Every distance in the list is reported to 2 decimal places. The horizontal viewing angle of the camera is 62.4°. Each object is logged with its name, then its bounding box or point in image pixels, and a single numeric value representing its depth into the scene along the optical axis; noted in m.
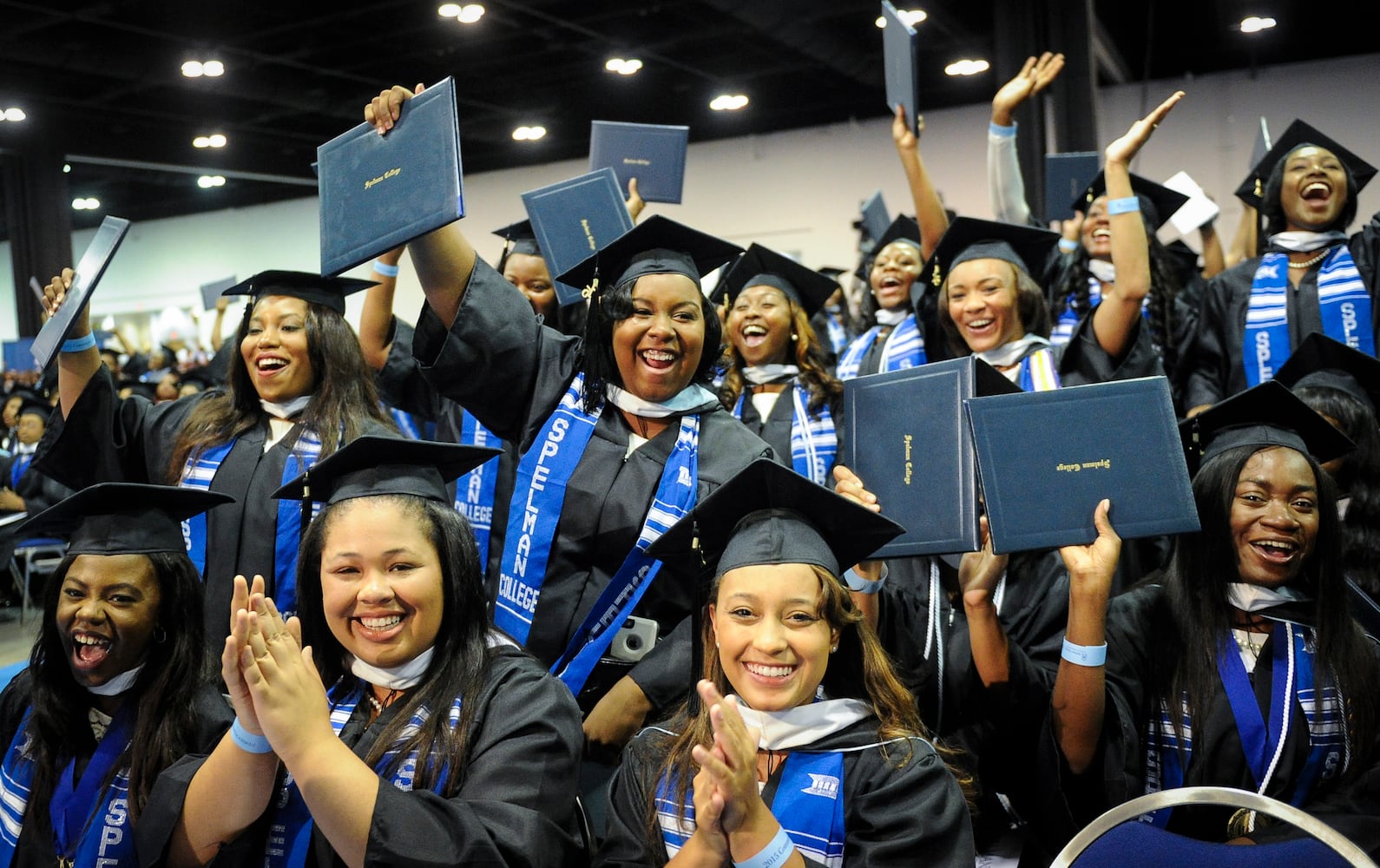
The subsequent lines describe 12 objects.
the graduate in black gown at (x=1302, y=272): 4.32
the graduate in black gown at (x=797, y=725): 1.97
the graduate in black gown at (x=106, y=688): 2.32
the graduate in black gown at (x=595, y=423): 2.69
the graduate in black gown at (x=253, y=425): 3.09
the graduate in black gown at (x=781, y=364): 4.25
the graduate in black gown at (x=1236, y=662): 2.38
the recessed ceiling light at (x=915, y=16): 9.27
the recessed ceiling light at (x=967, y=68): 11.00
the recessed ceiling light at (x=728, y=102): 12.12
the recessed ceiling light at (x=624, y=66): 10.59
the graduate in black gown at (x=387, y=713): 1.85
